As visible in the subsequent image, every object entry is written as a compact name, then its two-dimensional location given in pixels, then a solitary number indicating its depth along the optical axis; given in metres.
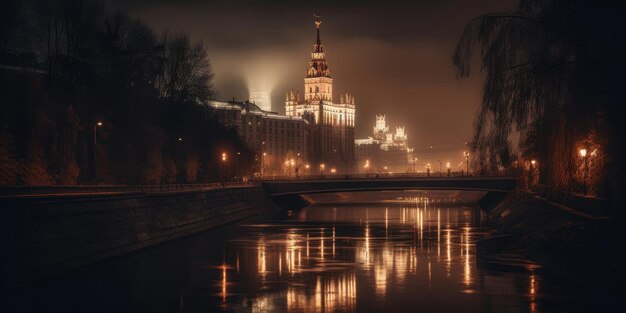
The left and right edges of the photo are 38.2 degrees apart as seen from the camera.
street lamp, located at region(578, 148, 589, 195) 42.84
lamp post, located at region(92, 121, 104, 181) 81.81
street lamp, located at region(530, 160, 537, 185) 81.25
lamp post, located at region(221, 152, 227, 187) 130.02
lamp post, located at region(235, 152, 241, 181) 144.25
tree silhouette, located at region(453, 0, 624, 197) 32.44
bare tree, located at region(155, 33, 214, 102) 108.88
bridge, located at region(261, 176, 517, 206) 119.78
